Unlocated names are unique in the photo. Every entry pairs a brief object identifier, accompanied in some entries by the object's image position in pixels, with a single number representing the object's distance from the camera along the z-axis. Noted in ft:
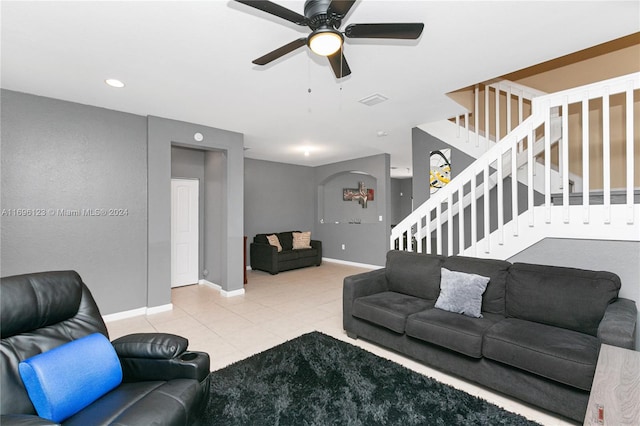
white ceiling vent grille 11.44
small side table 3.78
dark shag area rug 6.37
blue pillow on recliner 4.31
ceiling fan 5.27
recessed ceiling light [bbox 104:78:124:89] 9.77
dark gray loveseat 21.04
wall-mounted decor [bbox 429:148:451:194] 14.39
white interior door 17.43
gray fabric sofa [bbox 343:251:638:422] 6.12
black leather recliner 4.41
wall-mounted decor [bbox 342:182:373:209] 26.71
